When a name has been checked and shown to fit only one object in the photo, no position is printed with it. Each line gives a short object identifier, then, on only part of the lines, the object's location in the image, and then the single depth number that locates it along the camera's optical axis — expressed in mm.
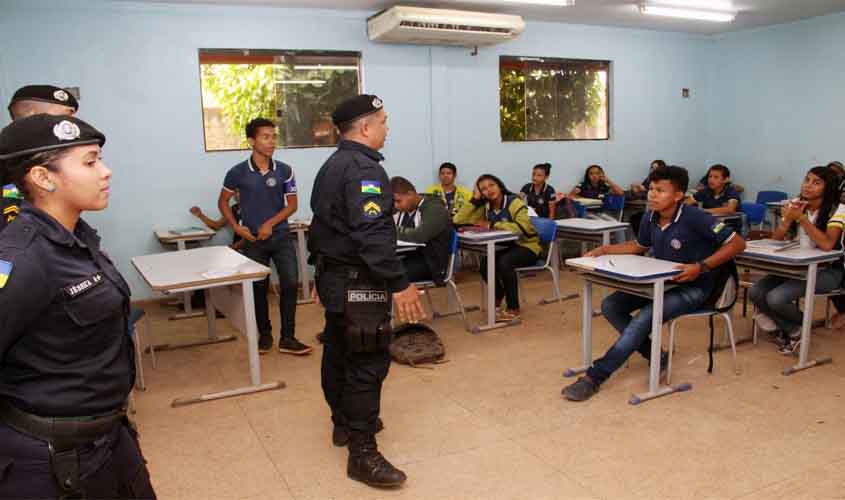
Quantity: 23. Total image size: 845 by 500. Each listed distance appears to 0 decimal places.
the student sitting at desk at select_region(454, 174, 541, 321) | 5133
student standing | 4328
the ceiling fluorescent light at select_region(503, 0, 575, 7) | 6055
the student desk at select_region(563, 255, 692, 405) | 3240
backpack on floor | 4113
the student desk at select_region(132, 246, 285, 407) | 3360
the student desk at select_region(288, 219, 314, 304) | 6043
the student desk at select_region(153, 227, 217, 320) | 5547
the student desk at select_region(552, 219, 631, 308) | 5410
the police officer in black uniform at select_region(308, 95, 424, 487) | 2404
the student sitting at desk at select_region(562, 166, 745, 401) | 3379
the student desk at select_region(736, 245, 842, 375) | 3667
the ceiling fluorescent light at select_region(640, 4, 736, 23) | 6855
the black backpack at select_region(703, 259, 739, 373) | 3510
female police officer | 1228
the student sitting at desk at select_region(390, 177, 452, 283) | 4531
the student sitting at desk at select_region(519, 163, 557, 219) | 6965
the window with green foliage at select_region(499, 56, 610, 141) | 7695
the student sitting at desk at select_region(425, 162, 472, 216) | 6844
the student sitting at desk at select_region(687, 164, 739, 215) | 6641
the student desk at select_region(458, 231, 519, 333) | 4812
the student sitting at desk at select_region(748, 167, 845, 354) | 3850
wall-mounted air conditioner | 6070
